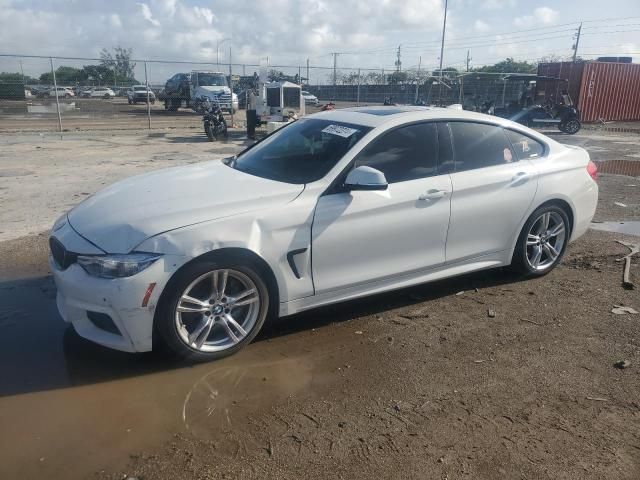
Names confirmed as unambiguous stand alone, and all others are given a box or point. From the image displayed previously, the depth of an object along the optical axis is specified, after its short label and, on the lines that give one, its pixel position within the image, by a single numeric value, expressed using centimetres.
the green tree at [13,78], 2150
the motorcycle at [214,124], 1672
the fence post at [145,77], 2045
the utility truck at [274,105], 1661
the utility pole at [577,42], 5198
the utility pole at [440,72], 2814
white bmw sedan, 327
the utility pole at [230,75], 2519
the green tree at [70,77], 3042
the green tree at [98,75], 3503
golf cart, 2080
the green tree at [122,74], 3516
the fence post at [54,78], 1805
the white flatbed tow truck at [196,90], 2732
